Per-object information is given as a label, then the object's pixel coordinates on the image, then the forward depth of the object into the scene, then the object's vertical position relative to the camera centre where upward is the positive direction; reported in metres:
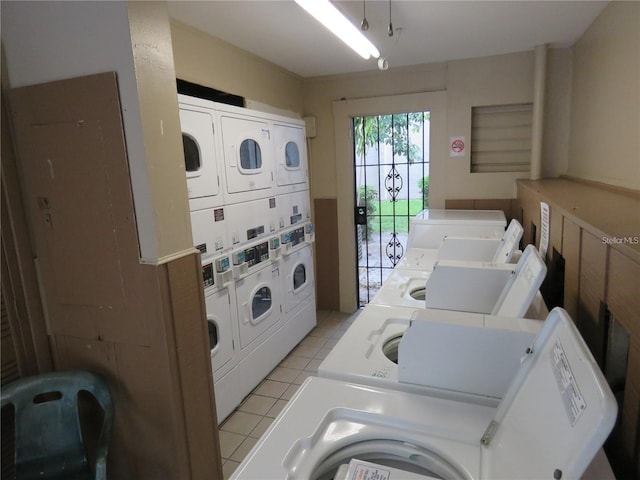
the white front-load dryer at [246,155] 2.77 +0.15
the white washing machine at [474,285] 1.68 -0.55
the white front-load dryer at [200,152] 2.39 +0.16
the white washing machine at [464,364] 1.21 -0.65
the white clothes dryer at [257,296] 2.97 -0.98
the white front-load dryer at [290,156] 3.48 +0.15
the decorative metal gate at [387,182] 4.23 -0.16
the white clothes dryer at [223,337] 2.63 -1.12
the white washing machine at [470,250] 2.41 -0.57
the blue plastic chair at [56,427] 1.70 -1.07
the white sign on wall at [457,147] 3.94 +0.17
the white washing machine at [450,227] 3.07 -0.50
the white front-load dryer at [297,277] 3.65 -1.03
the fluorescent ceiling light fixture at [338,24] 1.70 +0.71
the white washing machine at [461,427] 0.80 -0.74
